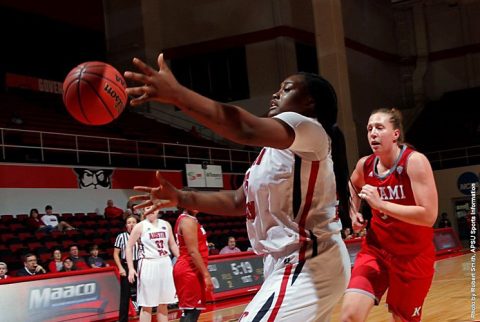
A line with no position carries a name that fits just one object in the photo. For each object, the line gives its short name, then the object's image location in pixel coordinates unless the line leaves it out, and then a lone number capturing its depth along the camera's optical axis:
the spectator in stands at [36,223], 13.26
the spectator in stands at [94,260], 11.51
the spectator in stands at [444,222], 21.67
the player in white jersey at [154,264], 7.55
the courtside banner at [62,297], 8.41
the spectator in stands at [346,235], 15.41
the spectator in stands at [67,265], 10.45
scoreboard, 11.62
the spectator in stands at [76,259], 11.06
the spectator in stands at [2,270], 9.13
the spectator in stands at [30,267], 9.88
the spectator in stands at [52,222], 13.72
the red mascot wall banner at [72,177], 14.76
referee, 8.57
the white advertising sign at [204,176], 17.91
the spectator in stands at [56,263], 10.70
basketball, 3.05
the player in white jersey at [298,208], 2.72
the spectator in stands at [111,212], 15.56
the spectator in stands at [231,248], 13.10
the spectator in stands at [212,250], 13.94
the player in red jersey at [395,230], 4.21
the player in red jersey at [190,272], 6.48
